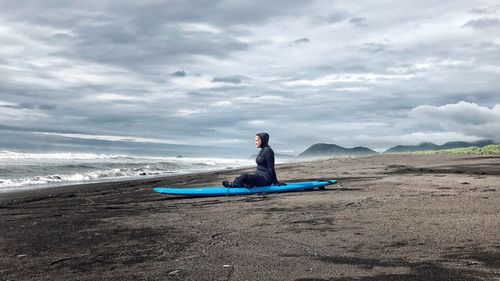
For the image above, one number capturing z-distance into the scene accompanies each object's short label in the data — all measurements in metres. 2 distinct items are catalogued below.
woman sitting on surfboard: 11.73
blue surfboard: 11.42
